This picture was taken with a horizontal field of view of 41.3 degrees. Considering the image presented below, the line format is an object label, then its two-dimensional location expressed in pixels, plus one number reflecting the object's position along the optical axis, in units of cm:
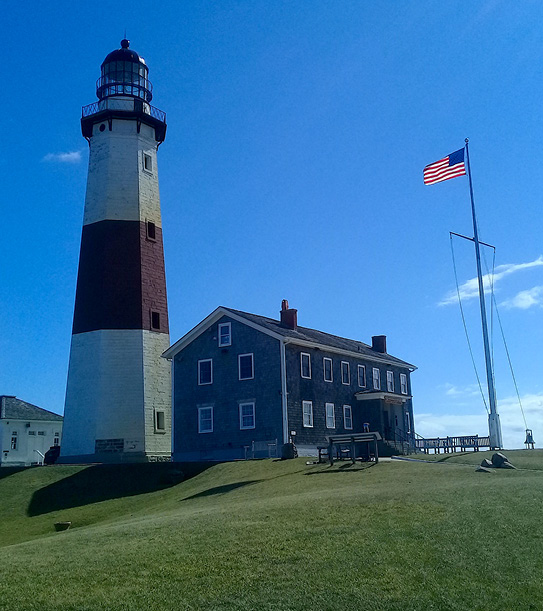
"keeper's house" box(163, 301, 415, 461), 3578
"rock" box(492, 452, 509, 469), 2439
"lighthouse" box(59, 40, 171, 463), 3869
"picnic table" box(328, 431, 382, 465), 2711
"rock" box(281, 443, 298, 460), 3195
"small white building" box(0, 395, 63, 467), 5550
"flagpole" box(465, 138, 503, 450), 3056
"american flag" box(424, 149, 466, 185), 3281
